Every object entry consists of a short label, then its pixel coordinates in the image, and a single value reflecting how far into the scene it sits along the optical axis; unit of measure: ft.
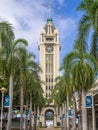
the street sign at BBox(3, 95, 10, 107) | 47.24
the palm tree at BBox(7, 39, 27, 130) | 50.49
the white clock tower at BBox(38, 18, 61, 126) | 197.87
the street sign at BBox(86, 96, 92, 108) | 47.32
